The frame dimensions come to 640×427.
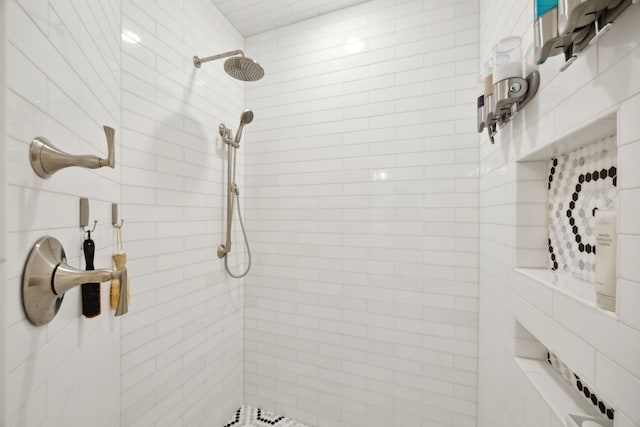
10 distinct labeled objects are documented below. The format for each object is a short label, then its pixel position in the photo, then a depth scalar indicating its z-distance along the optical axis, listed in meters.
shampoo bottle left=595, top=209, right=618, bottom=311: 0.56
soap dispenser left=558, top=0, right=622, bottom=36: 0.49
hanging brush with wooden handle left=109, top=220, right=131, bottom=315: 1.04
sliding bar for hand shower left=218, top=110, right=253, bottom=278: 1.83
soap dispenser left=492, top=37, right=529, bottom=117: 0.90
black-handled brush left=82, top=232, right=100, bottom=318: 0.83
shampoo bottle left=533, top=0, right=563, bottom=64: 0.61
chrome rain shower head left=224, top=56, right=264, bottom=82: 1.45
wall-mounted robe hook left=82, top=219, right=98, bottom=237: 0.88
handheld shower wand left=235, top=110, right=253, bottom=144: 1.81
